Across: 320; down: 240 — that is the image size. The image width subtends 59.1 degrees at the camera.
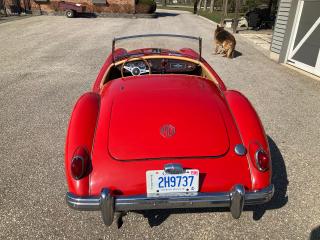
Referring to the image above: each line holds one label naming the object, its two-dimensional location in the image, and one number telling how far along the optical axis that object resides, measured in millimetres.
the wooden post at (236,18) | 15439
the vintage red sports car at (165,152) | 2412
